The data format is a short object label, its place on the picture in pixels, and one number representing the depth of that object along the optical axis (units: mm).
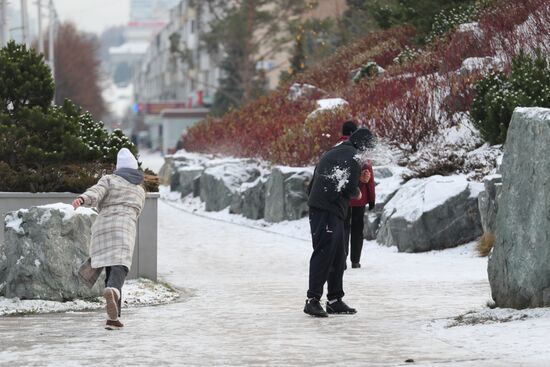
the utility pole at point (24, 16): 52188
